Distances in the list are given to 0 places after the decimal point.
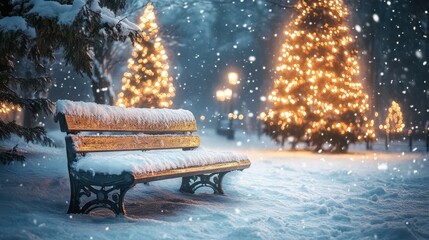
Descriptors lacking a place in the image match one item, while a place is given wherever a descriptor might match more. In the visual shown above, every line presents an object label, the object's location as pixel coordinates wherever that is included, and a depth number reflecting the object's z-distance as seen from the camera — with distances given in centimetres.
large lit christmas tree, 1822
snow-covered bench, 460
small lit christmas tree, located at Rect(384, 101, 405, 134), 3503
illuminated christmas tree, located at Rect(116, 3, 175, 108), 2972
